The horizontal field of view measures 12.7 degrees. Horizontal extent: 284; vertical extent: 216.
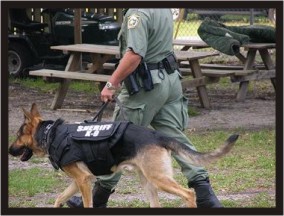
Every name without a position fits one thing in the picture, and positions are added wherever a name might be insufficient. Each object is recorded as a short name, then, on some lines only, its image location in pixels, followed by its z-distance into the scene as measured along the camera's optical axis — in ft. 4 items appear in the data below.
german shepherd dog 30.43
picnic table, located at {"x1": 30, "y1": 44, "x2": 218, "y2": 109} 60.98
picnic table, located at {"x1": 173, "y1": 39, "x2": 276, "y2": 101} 64.77
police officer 31.76
